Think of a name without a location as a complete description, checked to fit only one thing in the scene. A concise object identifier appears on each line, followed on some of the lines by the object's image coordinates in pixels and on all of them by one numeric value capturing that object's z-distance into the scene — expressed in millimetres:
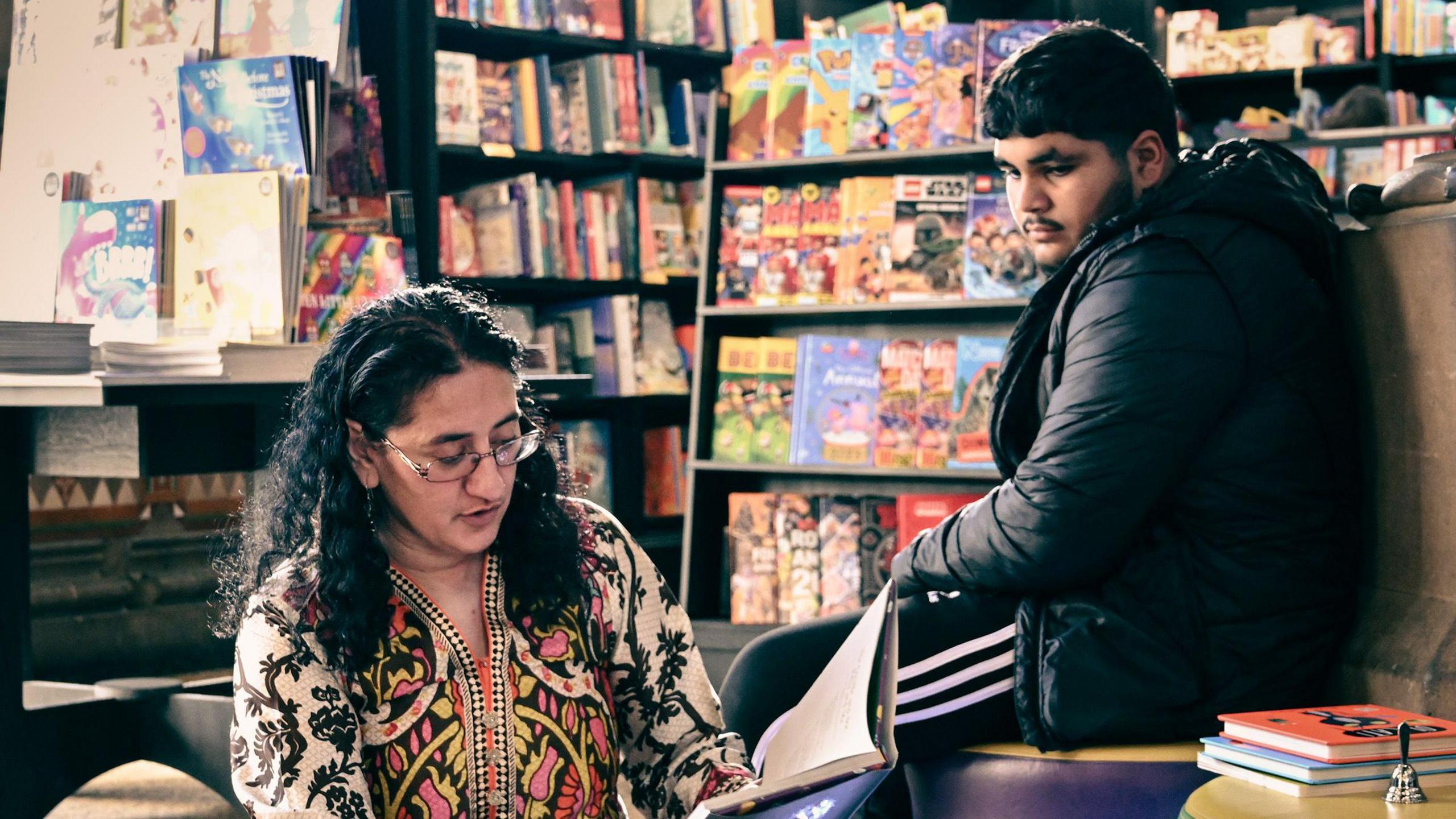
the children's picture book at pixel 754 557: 3650
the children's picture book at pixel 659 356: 4629
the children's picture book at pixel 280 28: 2541
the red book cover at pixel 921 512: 3420
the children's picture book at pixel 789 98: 3633
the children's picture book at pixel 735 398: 3668
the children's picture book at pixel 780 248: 3627
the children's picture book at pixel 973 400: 3350
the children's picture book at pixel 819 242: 3586
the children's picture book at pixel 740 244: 3682
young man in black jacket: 1666
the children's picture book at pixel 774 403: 3619
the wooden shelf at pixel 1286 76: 6238
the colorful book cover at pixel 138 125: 2553
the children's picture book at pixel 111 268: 2492
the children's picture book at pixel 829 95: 3557
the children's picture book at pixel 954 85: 3396
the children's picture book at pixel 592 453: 4477
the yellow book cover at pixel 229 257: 2410
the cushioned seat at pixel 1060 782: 1601
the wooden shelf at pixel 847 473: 3363
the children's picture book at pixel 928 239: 3447
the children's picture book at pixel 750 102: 3689
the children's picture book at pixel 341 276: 2477
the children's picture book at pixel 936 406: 3408
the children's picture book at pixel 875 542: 3527
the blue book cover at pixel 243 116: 2463
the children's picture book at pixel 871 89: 3496
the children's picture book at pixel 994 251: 3359
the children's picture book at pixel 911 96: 3463
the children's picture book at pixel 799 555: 3605
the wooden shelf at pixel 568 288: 4305
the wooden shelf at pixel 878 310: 3355
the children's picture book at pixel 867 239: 3510
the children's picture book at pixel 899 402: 3457
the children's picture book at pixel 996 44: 3350
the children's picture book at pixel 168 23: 2648
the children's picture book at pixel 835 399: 3504
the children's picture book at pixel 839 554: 3566
